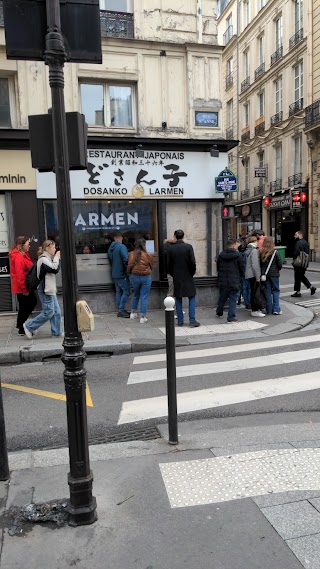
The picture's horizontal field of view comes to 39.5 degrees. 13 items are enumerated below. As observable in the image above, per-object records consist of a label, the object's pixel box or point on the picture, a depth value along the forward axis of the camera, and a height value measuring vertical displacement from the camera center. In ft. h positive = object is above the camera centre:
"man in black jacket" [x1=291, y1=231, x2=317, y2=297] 39.19 -4.16
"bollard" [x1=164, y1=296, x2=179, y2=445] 12.01 -3.98
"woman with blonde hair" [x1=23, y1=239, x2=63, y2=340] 25.61 -3.30
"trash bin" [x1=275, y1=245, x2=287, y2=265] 73.01 -4.34
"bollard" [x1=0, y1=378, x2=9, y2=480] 10.56 -5.24
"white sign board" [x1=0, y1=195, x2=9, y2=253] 32.45 +0.28
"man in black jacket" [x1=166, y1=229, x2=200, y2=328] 29.01 -2.71
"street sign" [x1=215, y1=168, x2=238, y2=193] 33.99 +3.33
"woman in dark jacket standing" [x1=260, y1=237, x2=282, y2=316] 31.42 -2.79
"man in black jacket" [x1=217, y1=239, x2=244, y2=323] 30.07 -3.34
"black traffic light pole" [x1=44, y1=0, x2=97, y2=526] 8.47 -1.61
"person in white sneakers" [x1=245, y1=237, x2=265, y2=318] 31.40 -3.24
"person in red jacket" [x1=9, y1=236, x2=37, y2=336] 27.25 -3.14
